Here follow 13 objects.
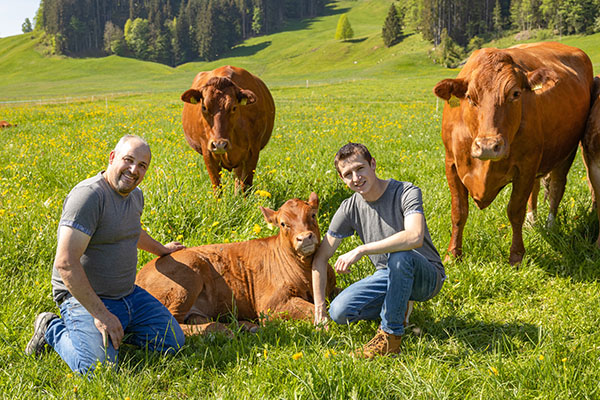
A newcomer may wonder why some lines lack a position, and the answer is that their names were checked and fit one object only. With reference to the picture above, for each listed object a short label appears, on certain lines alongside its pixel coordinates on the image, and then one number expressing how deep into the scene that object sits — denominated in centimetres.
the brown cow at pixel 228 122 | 658
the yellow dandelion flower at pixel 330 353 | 315
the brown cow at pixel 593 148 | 520
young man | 357
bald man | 337
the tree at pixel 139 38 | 12688
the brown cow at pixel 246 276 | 424
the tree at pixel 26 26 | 19175
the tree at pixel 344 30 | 10644
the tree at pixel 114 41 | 12594
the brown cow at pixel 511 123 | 449
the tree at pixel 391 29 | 9031
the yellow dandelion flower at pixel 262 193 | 617
